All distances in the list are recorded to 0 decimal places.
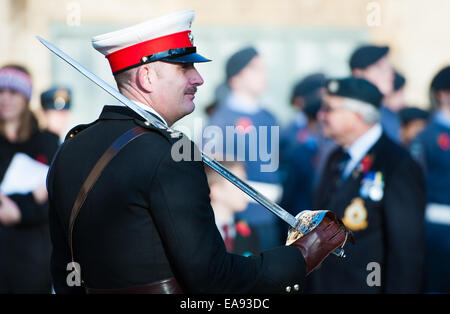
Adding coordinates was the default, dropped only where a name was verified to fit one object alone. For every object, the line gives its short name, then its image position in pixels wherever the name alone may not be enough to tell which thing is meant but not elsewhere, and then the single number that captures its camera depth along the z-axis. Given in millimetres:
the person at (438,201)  11580
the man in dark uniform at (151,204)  4805
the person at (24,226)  10062
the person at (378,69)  11844
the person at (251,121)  11977
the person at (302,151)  12984
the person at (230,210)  10219
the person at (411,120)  15277
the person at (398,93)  15812
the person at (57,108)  11758
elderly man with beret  8391
